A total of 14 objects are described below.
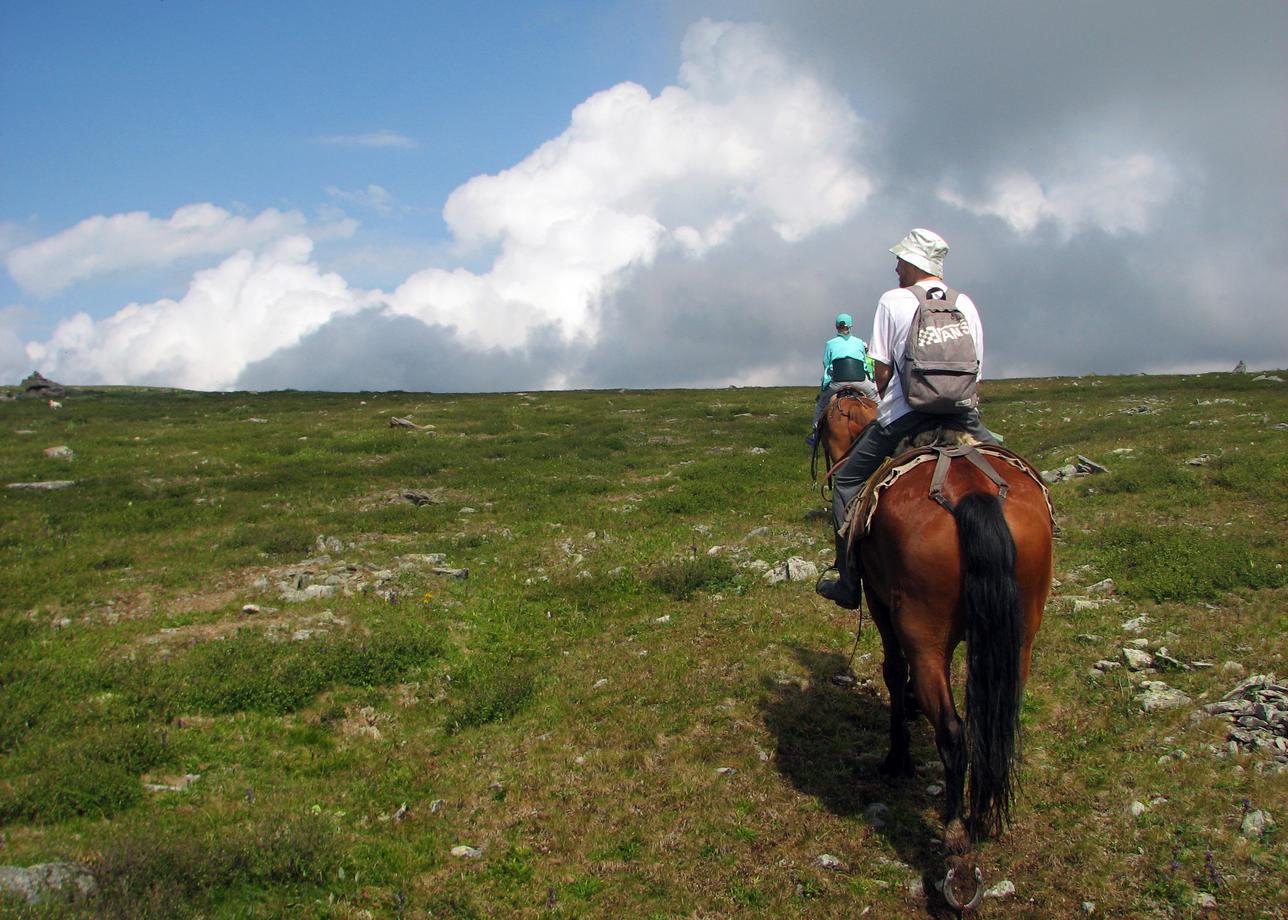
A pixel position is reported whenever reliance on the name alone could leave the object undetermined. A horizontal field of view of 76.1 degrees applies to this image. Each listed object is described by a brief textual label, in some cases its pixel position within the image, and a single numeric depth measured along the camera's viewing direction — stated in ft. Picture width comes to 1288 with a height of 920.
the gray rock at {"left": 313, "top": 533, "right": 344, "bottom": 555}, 50.31
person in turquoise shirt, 47.24
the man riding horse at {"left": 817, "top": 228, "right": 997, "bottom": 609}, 22.12
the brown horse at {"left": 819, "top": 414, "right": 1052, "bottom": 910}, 17.98
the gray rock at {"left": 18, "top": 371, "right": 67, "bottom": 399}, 184.63
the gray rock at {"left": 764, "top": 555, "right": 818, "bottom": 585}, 40.82
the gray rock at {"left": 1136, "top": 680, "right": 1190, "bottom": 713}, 24.31
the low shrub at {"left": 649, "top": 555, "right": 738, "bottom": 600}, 41.37
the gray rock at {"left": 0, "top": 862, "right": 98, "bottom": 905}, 17.24
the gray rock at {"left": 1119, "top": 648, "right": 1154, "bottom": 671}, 27.35
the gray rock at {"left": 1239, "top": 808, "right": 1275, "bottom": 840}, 18.04
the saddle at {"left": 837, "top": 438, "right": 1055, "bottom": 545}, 19.76
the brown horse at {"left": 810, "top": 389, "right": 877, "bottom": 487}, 46.08
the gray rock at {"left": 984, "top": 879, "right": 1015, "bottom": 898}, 17.97
